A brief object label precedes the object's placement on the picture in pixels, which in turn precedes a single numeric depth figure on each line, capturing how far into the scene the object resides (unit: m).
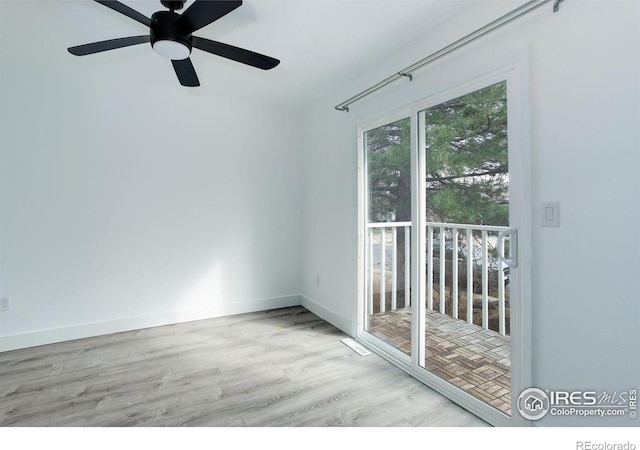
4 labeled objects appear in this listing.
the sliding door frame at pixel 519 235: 1.55
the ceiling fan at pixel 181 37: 1.42
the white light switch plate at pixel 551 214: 1.45
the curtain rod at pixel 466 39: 1.46
